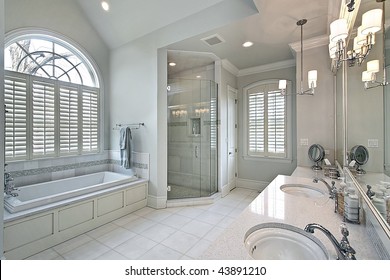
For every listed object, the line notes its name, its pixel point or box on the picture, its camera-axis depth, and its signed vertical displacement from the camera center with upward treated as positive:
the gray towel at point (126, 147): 3.18 -0.11
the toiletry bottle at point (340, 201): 1.05 -0.38
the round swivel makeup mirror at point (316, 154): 2.52 -0.21
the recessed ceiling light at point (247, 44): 2.79 +1.61
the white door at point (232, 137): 3.82 +0.09
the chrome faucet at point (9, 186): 2.10 -0.55
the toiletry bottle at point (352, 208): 0.95 -0.39
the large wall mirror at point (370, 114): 1.00 +0.20
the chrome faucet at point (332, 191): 1.24 -0.38
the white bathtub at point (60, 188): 1.94 -0.70
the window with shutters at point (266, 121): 3.54 +0.43
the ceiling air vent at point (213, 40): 2.65 +1.62
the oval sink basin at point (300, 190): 1.61 -0.48
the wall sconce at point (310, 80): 2.10 +0.80
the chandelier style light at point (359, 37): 1.05 +0.75
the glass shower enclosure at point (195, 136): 3.47 +0.11
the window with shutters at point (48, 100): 2.54 +0.72
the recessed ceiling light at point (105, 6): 2.94 +2.37
